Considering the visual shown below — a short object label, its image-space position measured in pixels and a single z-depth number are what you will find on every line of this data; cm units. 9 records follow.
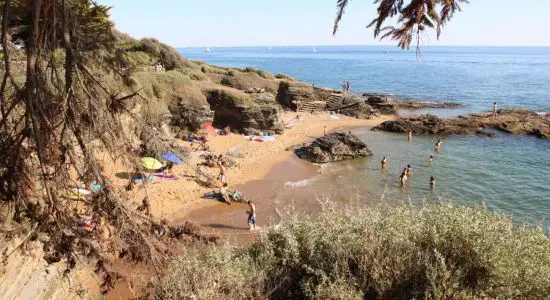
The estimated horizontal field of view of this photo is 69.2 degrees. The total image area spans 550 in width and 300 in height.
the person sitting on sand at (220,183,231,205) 1853
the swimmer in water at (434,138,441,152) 3017
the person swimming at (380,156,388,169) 2535
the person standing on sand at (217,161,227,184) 2055
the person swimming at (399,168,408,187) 2244
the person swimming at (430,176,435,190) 2216
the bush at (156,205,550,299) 747
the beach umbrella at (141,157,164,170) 1794
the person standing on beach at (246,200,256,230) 1611
